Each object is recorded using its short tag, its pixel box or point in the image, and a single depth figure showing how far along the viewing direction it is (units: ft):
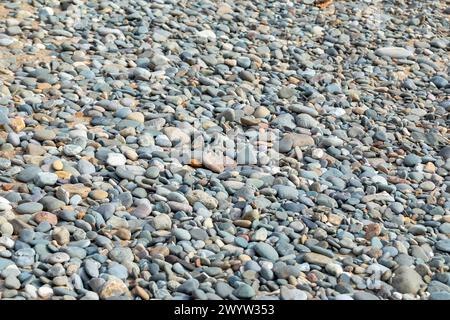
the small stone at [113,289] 9.47
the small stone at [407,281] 10.12
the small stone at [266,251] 10.46
